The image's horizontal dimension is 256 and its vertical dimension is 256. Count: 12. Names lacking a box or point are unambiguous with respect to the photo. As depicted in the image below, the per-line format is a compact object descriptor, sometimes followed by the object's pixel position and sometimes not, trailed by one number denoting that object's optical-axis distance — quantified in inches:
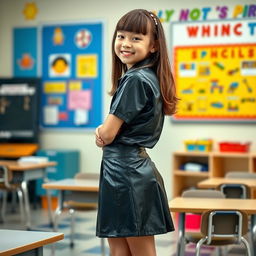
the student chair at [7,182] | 256.2
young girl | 87.2
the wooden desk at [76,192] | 203.5
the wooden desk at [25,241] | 86.3
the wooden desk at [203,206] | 143.6
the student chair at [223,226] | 141.2
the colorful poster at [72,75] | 342.6
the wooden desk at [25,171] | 256.5
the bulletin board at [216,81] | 306.8
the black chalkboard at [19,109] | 346.6
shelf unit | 293.7
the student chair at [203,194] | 169.5
